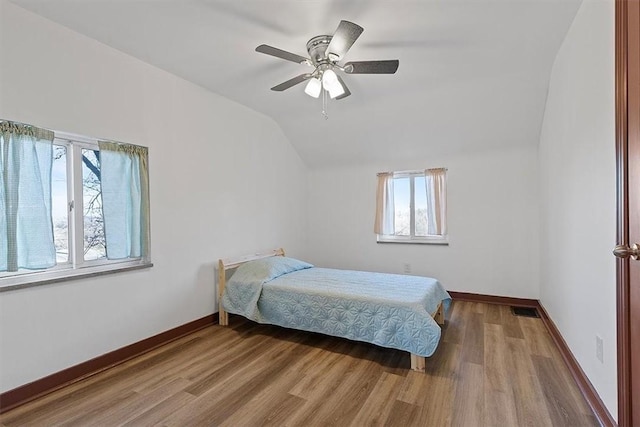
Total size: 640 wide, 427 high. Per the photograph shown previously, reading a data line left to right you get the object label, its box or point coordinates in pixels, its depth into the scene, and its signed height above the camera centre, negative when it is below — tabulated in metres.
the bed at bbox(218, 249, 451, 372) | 2.42 -0.85
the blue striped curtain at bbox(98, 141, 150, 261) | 2.54 +0.13
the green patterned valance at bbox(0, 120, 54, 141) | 1.95 +0.58
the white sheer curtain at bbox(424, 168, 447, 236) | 4.27 +0.13
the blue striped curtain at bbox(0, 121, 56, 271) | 1.95 +0.11
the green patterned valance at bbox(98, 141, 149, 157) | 2.51 +0.58
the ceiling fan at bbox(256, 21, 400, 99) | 1.96 +1.11
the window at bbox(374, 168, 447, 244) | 4.30 +0.06
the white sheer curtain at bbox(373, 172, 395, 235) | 4.65 +0.08
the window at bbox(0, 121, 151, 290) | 1.99 +0.03
